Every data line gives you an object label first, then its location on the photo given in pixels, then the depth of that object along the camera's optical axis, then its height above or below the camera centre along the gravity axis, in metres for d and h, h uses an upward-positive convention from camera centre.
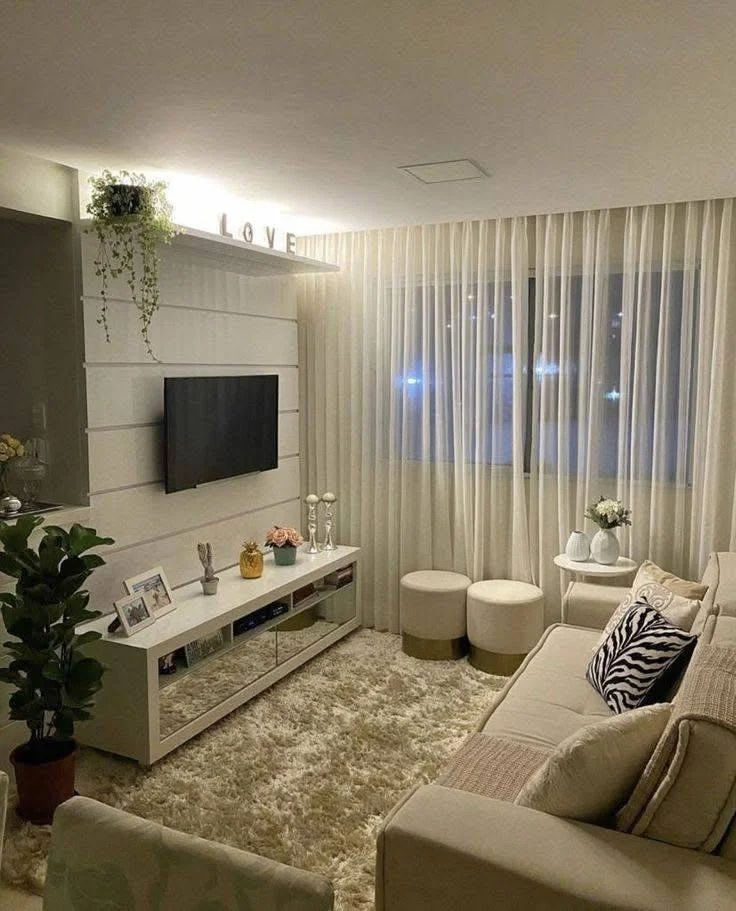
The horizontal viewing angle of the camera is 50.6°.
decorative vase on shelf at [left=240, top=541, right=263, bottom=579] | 4.36 -1.00
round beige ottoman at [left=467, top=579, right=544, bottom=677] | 4.33 -1.33
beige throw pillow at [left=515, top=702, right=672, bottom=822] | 1.88 -0.92
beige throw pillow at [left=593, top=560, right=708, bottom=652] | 3.12 -0.89
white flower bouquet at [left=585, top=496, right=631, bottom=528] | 4.22 -0.68
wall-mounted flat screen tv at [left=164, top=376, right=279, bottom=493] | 4.02 -0.24
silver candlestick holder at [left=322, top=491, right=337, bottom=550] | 4.98 -0.89
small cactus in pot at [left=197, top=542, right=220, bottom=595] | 4.07 -0.98
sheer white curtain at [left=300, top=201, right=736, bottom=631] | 4.24 +0.00
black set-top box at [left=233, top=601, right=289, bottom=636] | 4.05 -1.24
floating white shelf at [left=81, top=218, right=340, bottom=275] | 3.61 +0.67
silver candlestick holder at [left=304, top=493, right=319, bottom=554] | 4.96 -0.87
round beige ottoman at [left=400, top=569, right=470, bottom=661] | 4.55 -1.35
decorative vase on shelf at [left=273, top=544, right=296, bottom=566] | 4.65 -1.01
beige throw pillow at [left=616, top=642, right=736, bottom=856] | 1.75 -0.90
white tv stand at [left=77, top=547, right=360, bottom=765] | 3.36 -1.35
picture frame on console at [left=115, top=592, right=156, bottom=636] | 3.45 -1.04
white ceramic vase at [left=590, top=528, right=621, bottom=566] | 4.25 -0.86
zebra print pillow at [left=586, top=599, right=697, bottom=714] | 2.77 -0.99
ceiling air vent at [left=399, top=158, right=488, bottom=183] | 3.35 +0.95
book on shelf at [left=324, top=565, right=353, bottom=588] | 4.84 -1.20
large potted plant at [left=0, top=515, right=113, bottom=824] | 2.97 -1.04
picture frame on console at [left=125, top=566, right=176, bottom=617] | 3.63 -0.97
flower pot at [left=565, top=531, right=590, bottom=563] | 4.34 -0.89
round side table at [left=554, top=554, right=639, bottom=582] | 4.17 -0.97
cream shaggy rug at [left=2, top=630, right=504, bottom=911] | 2.83 -1.65
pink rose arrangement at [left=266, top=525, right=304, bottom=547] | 4.64 -0.91
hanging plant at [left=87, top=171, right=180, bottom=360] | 3.30 +0.68
